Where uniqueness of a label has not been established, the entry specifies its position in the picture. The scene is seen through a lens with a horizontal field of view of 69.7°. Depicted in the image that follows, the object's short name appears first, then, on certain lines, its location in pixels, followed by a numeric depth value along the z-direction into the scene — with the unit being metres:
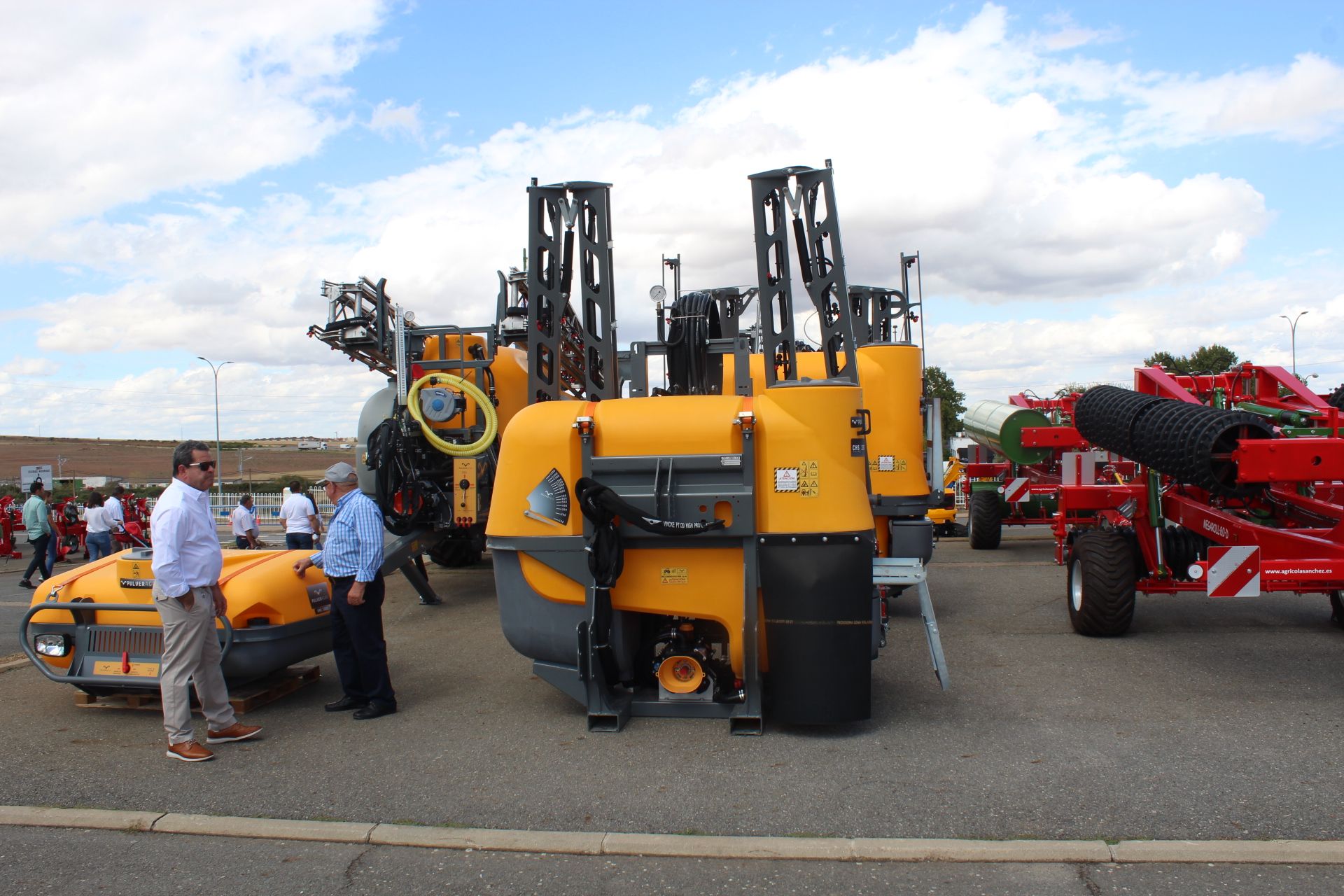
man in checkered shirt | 6.32
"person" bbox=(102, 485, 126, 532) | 15.46
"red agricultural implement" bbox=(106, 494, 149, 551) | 17.33
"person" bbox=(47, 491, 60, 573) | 14.60
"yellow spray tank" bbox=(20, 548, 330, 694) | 6.33
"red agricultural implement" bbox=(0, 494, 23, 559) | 19.34
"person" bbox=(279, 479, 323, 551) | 13.55
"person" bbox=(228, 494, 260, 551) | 14.13
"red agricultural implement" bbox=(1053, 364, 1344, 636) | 6.66
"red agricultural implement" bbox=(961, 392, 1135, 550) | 14.41
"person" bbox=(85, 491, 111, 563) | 15.06
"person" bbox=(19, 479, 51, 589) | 14.38
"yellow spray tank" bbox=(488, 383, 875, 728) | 5.65
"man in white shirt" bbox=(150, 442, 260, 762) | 5.58
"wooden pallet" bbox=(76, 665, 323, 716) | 6.53
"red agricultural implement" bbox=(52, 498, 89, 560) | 19.16
